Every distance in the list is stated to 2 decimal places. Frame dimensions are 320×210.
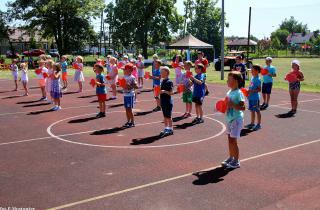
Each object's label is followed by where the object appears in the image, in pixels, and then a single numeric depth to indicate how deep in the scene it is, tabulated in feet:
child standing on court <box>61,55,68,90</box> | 71.51
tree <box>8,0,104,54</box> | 172.04
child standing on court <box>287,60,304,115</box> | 45.65
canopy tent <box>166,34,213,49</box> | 147.95
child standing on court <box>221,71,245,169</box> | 24.50
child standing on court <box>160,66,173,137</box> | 34.14
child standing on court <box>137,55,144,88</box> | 69.22
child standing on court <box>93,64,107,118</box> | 43.16
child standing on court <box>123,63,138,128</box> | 37.27
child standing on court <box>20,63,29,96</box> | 61.36
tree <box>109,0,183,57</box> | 182.50
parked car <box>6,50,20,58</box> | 194.12
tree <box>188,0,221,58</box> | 229.11
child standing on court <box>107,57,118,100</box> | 58.23
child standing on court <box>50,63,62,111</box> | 47.78
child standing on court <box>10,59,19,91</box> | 68.92
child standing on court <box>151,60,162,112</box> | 45.16
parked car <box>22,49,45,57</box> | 188.09
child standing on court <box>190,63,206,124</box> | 38.96
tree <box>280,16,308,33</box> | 551.18
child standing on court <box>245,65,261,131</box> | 36.70
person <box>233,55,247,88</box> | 55.96
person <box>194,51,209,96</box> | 56.69
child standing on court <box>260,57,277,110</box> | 50.11
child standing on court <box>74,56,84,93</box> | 64.78
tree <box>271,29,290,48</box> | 479.00
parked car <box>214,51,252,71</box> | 127.95
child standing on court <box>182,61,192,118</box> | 39.99
